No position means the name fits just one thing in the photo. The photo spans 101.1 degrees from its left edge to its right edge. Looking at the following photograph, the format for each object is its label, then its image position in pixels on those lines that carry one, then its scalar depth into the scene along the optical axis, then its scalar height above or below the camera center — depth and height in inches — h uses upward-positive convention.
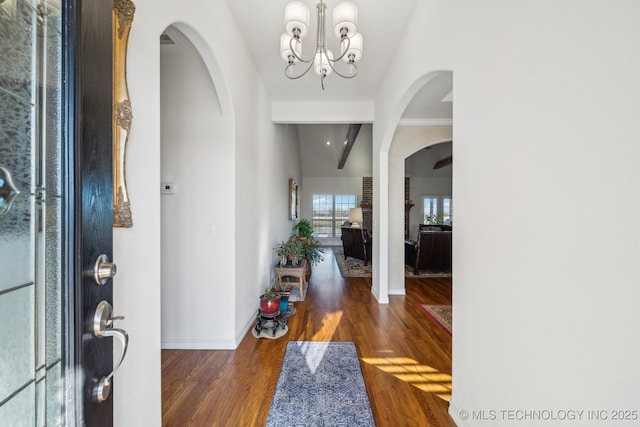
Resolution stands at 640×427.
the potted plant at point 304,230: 210.3 -15.8
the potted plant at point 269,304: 103.0 -36.6
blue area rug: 62.2 -48.7
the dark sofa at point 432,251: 197.6 -30.6
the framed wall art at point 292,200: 233.5 +10.0
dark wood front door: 23.8 +1.4
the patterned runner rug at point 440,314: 113.1 -49.1
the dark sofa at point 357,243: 237.8 -30.9
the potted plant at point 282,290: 120.0 -40.7
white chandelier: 66.4 +48.4
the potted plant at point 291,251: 151.1 -23.4
